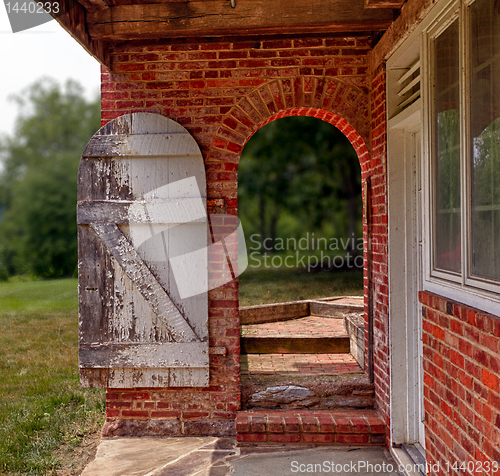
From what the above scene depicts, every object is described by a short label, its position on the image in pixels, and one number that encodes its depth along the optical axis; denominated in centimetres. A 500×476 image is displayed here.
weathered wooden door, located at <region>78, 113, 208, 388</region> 370
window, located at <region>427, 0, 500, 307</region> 190
